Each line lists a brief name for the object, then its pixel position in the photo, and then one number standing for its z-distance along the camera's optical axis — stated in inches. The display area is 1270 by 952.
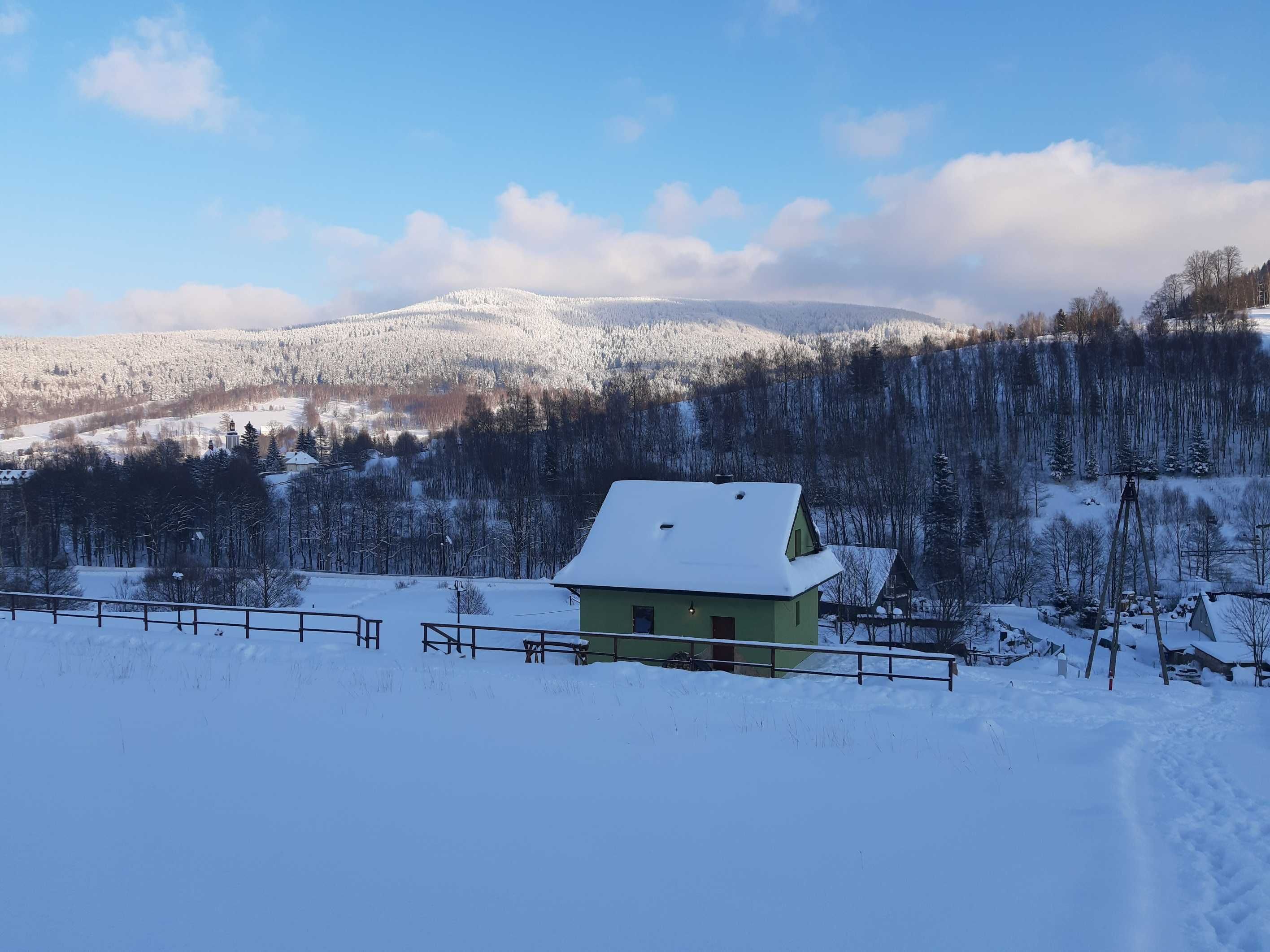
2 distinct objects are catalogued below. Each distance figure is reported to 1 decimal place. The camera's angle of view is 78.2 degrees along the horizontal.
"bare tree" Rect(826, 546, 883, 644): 1464.1
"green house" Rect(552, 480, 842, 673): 858.8
